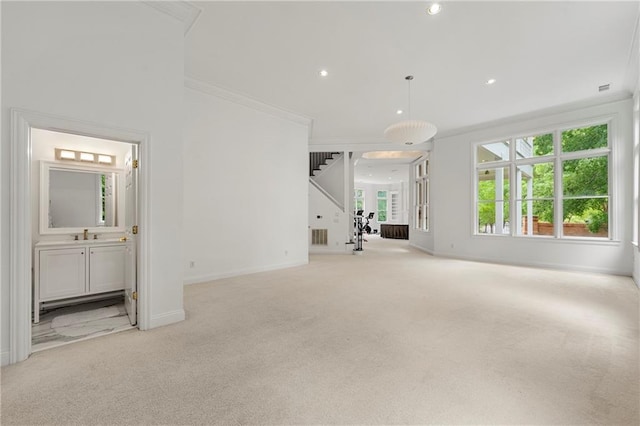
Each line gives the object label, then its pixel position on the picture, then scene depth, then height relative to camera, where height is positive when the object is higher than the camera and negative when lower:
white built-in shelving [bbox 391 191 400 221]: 18.77 +0.47
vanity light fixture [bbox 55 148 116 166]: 3.73 +0.80
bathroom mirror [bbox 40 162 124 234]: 3.62 +0.19
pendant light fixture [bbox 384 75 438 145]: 4.67 +1.43
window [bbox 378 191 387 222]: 19.34 +0.54
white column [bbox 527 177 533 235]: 6.74 +0.12
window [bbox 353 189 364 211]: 19.12 +0.96
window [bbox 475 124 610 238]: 5.82 +0.67
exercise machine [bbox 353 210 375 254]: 8.93 -0.60
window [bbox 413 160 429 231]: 9.52 +0.61
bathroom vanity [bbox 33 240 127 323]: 3.21 -0.72
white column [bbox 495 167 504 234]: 7.18 +0.33
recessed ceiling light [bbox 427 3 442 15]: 3.01 +2.28
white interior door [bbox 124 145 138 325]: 2.97 -0.32
